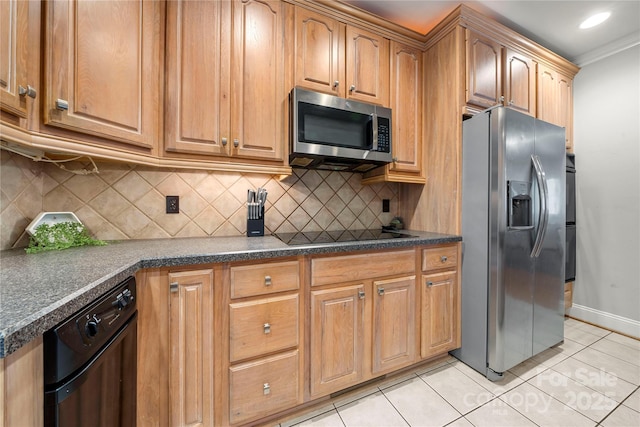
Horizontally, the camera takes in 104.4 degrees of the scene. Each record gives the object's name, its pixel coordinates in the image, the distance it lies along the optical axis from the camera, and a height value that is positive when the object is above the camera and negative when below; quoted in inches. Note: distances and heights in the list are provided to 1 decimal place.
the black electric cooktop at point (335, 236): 61.2 -6.5
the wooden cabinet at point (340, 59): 64.5 +42.7
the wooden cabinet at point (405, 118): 76.3 +30.2
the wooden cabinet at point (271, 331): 42.7 -24.1
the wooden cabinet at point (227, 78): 53.1 +30.8
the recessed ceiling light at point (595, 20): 77.1 +61.9
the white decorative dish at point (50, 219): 45.6 -1.3
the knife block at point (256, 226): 66.0 -3.7
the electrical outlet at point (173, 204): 63.0 +2.2
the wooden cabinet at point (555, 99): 90.0 +44.1
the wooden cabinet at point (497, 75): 72.7 +43.8
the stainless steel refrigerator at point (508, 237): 63.8 -6.4
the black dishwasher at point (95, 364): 22.7 -16.8
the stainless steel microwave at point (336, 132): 61.5 +21.8
